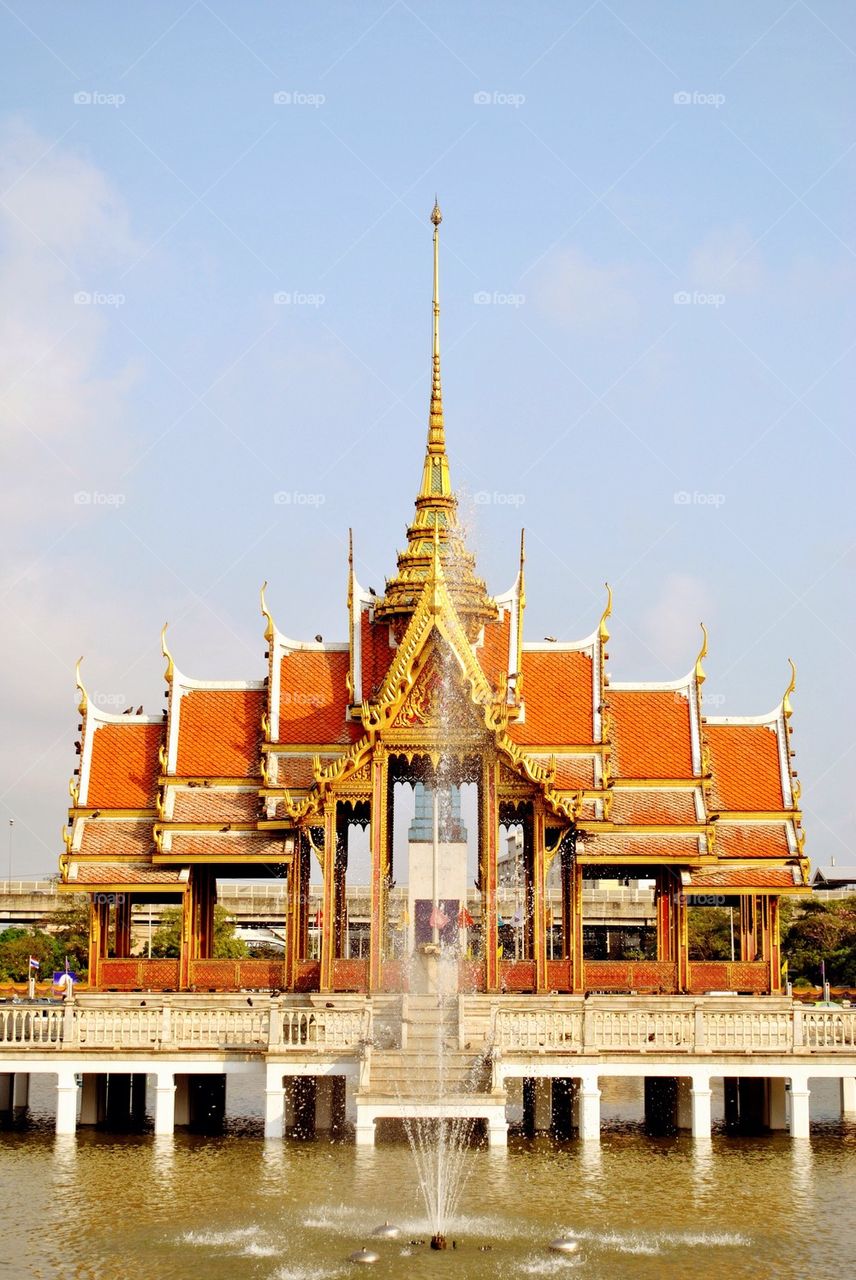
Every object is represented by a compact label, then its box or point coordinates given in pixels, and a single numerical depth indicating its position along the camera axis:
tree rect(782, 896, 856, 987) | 65.75
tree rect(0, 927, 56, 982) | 66.81
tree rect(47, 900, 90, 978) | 70.75
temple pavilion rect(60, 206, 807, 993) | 32.72
